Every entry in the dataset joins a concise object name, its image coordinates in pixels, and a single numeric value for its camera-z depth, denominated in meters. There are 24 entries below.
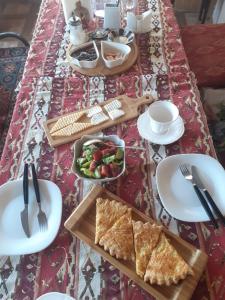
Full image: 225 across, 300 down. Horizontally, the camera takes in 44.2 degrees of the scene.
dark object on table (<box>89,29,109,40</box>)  1.22
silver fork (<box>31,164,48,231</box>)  0.74
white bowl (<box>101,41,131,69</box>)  1.11
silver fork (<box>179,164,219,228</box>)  0.72
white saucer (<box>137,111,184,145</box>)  0.88
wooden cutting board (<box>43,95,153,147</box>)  0.92
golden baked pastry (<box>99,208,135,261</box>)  0.66
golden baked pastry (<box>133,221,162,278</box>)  0.64
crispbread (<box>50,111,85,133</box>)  0.95
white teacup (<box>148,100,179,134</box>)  0.88
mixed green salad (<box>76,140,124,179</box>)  0.79
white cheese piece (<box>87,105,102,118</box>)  0.98
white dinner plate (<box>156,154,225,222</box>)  0.74
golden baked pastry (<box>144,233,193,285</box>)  0.61
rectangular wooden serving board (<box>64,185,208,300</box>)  0.62
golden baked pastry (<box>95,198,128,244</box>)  0.69
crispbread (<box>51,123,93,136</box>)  0.93
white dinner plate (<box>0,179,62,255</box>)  0.70
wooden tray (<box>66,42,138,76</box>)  1.12
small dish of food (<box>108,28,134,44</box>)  1.21
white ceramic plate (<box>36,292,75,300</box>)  0.63
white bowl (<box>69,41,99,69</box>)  1.11
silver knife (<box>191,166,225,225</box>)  0.72
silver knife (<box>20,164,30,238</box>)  0.73
